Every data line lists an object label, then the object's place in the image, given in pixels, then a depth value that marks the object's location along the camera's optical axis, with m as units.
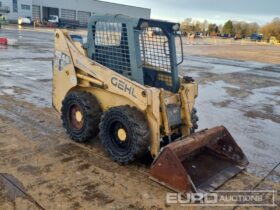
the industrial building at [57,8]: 46.86
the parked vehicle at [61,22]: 41.34
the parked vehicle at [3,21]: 32.67
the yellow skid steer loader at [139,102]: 3.23
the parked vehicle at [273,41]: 50.46
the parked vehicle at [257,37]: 56.22
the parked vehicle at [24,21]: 39.95
